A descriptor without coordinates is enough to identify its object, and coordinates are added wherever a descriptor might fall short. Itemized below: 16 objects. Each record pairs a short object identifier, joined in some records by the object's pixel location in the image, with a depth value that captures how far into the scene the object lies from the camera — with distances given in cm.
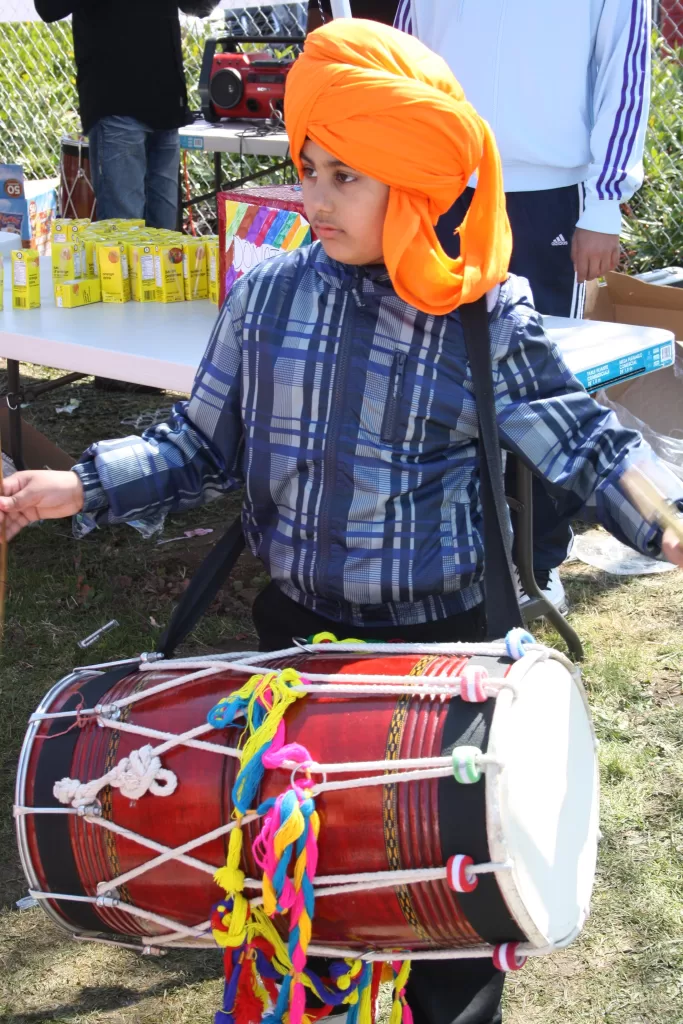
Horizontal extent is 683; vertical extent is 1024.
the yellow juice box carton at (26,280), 331
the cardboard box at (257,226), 268
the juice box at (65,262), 337
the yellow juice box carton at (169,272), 339
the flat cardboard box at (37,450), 392
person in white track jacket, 290
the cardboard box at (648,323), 412
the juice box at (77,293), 334
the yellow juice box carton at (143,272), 340
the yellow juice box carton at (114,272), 340
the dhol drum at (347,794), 133
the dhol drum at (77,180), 523
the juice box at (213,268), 336
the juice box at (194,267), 344
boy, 152
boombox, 467
